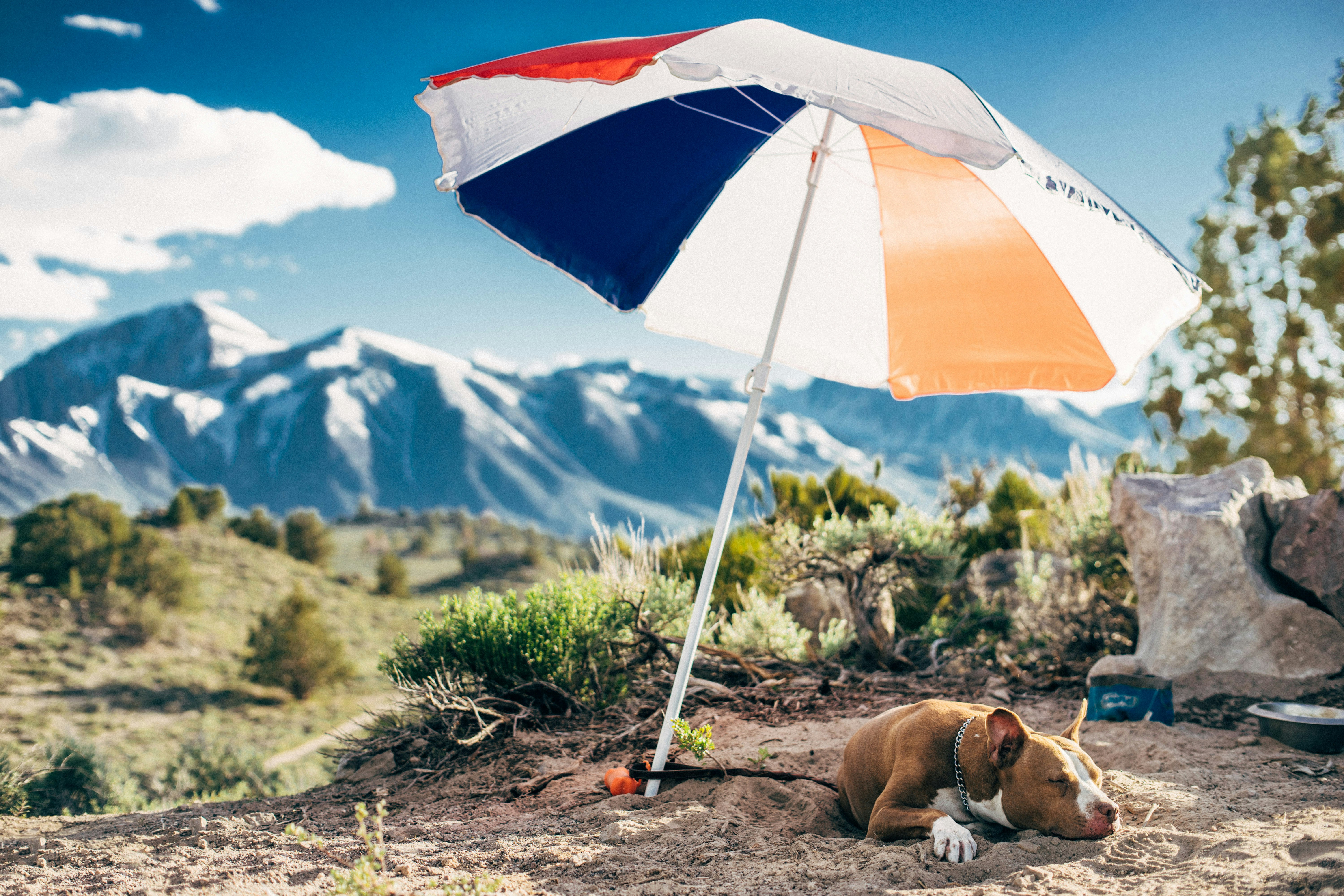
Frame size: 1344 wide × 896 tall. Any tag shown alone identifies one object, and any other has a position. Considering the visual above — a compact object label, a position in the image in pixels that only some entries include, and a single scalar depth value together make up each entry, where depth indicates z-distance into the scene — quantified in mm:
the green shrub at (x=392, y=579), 41500
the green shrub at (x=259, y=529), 42250
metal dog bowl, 3100
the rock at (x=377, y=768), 3803
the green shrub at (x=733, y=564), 6727
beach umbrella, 3037
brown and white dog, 2178
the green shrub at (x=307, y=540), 42688
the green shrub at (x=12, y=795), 3883
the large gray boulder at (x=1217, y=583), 4094
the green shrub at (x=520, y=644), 4211
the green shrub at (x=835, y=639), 5598
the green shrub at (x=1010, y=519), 8773
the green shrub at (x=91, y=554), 29297
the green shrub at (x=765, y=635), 5398
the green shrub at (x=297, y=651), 26828
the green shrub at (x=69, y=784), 4562
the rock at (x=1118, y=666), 4328
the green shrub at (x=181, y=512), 39000
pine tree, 14320
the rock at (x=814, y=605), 6871
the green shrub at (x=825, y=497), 8555
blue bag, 3711
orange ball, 2961
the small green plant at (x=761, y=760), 3076
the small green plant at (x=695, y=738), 2846
